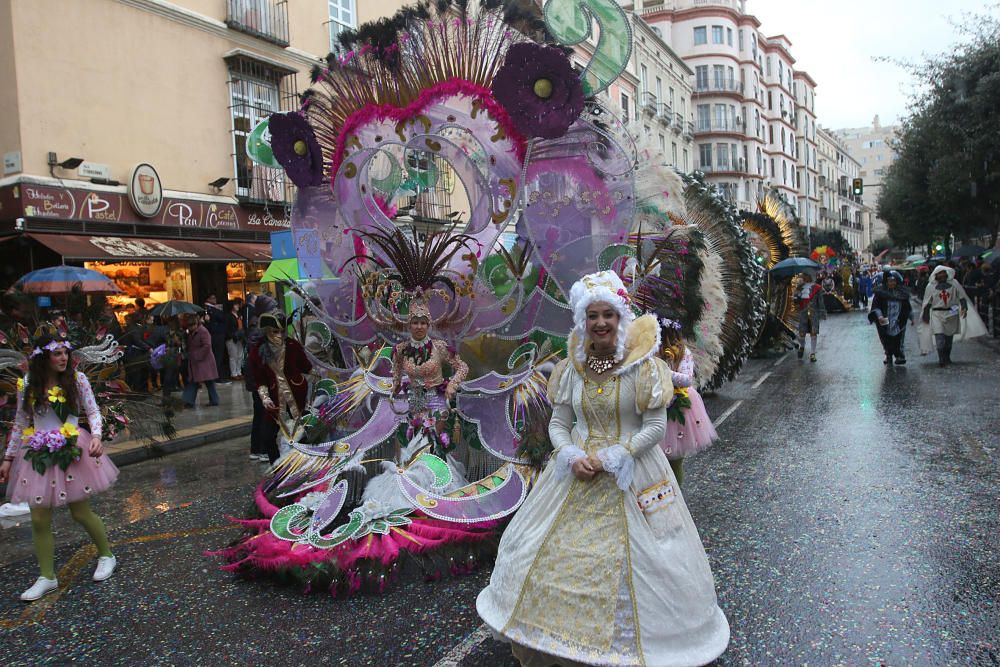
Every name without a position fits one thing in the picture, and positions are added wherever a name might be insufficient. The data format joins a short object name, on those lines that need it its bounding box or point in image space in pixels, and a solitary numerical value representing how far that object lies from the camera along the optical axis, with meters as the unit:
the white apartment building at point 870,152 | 109.76
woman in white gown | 3.03
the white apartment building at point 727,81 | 52.88
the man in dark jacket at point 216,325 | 13.77
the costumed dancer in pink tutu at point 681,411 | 5.18
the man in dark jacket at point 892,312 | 12.60
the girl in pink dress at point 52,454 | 4.66
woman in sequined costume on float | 5.48
